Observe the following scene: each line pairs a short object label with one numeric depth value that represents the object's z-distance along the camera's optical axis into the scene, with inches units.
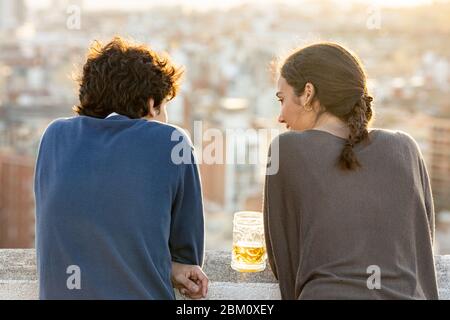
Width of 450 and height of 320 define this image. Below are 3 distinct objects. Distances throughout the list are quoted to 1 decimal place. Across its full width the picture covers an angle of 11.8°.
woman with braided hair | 165.2
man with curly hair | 164.3
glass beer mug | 175.0
